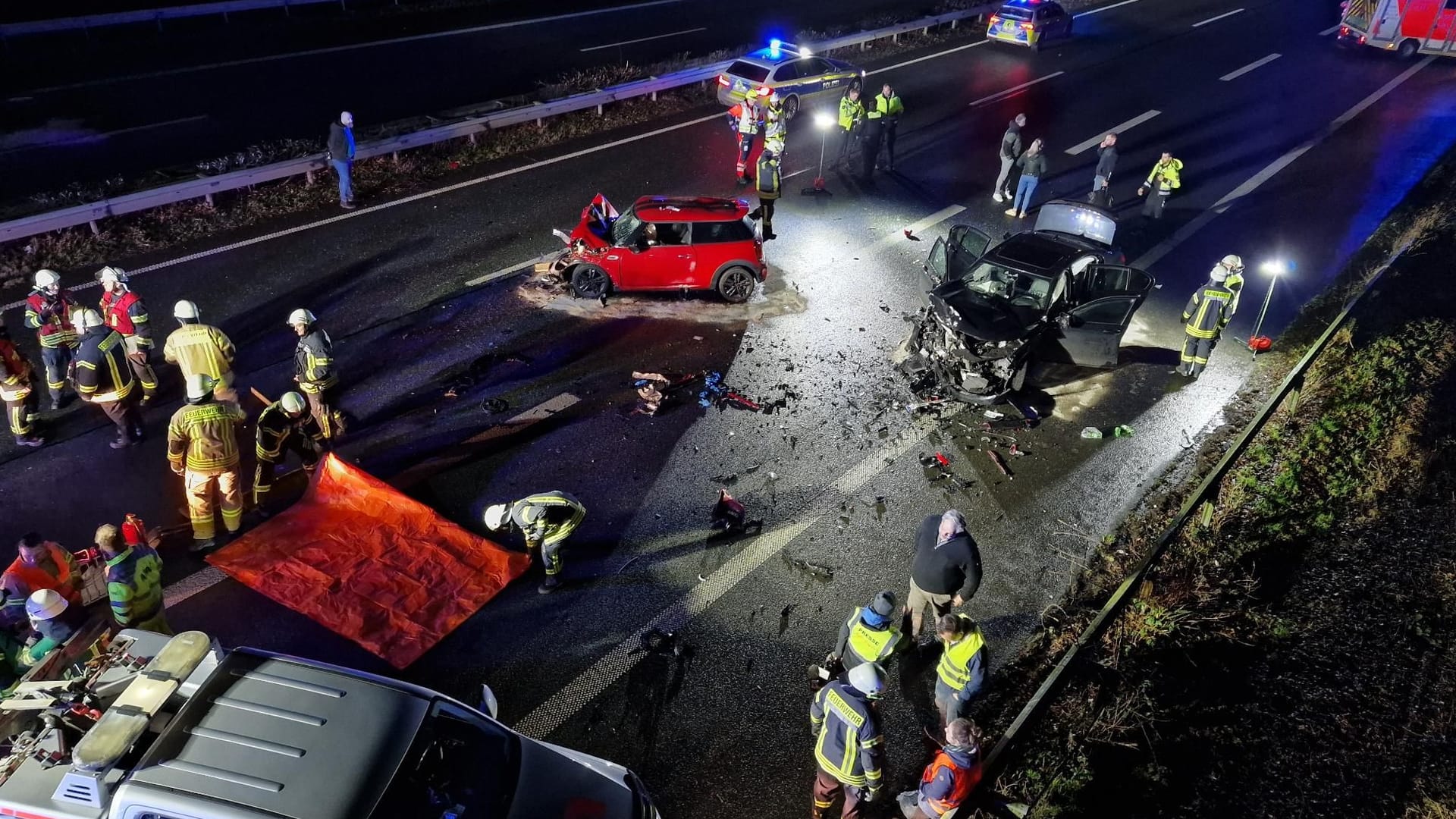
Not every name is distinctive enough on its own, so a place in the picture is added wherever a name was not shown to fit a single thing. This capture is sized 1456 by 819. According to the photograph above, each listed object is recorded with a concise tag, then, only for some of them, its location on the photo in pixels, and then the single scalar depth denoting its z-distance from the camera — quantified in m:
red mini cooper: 12.41
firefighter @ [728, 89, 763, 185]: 16.38
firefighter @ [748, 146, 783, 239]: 14.28
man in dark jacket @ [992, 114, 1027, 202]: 16.34
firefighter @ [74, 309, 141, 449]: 8.64
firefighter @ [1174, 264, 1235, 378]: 11.18
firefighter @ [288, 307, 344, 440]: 8.95
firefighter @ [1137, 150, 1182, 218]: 15.80
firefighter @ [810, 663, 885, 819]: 5.50
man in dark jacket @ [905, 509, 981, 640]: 7.21
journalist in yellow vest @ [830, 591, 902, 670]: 6.29
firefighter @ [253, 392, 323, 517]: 8.27
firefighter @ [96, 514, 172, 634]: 6.27
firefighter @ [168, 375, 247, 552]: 7.84
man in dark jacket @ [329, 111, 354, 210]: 14.15
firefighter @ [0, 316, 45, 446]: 9.01
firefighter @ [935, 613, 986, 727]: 6.31
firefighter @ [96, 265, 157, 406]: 9.57
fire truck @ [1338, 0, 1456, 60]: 26.55
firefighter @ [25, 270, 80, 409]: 9.34
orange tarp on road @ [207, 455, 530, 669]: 7.48
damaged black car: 10.67
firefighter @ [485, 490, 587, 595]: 7.42
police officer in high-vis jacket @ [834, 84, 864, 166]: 17.34
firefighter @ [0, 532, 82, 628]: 6.50
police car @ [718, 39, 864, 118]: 20.19
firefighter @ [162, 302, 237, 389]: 8.59
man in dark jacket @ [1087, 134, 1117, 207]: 15.68
